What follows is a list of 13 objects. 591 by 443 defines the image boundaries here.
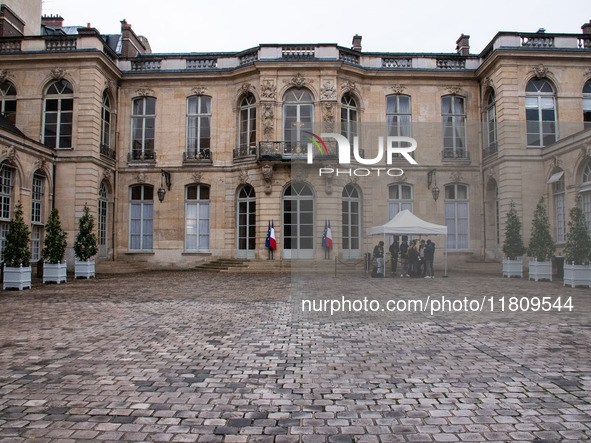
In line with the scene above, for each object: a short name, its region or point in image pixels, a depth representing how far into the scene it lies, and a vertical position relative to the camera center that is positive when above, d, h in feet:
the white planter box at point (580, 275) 38.04 -3.12
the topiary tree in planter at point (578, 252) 37.96 -1.17
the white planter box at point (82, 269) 49.93 -3.21
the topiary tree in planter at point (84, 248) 50.03 -0.86
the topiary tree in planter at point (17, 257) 37.63 -1.43
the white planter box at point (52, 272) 43.50 -3.13
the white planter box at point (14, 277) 37.47 -3.06
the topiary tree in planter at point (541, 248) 44.88 -0.97
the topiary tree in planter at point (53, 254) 43.60 -1.36
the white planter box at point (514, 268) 49.42 -3.24
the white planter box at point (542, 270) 44.75 -3.17
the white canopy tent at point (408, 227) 42.06 +1.13
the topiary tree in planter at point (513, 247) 49.49 -0.94
